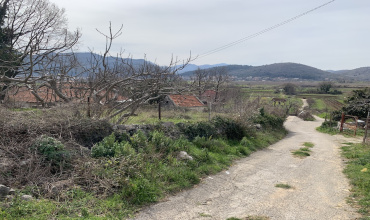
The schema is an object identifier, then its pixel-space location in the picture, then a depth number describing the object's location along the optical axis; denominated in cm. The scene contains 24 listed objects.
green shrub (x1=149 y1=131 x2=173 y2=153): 771
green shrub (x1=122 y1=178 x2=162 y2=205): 521
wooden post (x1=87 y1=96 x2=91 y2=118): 812
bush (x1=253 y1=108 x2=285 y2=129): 1655
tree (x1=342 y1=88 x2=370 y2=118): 2888
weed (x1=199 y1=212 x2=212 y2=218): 491
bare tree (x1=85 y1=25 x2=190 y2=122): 970
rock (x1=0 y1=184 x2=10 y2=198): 435
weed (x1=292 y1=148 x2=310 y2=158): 1099
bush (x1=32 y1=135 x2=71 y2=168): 559
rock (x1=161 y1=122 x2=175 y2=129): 933
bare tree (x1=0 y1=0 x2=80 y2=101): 2022
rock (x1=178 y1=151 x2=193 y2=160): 760
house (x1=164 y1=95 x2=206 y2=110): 2987
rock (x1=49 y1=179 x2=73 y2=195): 480
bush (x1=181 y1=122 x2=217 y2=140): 984
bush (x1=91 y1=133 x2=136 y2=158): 627
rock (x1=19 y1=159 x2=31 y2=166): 531
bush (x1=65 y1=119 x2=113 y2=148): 702
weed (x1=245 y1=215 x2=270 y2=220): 477
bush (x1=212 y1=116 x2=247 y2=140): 1143
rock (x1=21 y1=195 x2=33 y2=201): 438
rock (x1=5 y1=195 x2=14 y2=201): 429
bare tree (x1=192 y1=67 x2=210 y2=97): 1060
